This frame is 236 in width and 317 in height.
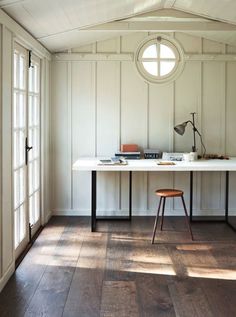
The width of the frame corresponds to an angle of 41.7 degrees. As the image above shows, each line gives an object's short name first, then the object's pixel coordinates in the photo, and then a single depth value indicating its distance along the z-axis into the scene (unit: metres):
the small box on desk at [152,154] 3.96
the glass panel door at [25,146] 2.96
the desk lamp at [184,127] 3.90
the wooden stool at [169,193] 3.38
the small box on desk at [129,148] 4.02
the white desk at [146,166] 3.45
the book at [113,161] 3.62
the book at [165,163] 3.60
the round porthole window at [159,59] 4.11
